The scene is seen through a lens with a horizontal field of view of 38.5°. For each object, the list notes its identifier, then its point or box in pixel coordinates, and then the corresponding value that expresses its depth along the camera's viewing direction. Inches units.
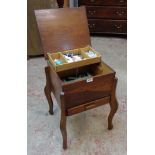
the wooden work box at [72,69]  58.8
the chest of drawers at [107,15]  129.9
